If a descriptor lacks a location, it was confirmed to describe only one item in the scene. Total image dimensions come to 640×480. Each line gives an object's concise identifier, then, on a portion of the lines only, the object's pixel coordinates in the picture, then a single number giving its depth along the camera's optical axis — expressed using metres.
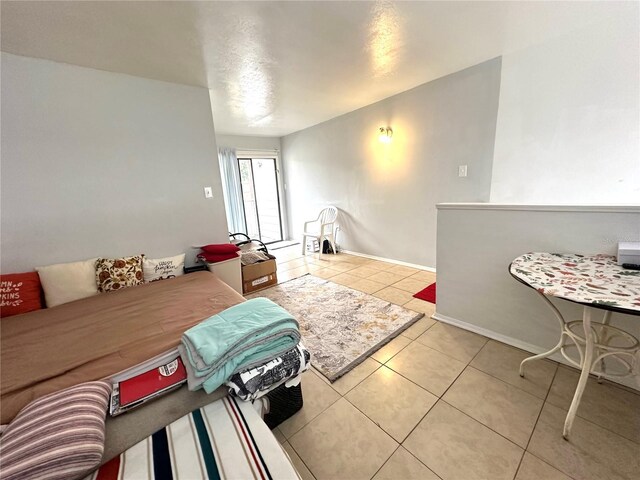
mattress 1.11
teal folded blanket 1.00
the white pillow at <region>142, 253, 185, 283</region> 2.33
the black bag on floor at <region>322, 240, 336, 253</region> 4.65
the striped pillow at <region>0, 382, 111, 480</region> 0.65
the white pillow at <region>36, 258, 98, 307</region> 1.92
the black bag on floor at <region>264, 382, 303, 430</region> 1.30
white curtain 4.83
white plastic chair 4.46
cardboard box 3.06
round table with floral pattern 0.99
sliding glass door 5.42
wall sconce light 3.46
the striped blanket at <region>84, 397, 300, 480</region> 0.70
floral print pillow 2.10
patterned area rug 1.86
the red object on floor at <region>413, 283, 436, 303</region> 2.62
